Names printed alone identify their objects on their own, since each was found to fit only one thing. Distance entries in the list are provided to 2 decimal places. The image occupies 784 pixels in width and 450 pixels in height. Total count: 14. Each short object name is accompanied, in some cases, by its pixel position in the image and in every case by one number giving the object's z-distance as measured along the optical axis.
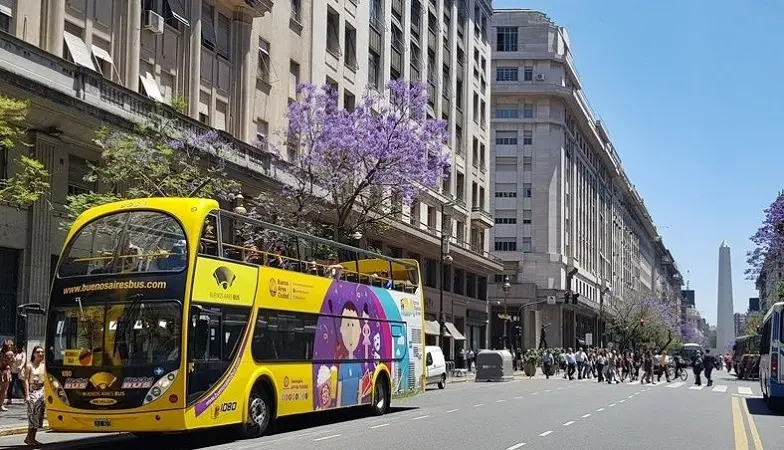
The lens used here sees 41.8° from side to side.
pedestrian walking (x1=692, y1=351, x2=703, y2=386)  46.41
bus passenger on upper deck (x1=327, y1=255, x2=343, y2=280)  21.19
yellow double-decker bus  15.41
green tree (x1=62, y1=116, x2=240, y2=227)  23.11
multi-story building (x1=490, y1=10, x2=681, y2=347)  94.81
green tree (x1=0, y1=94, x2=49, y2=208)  17.53
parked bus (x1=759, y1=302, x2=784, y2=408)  26.09
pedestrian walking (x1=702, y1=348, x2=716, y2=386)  47.59
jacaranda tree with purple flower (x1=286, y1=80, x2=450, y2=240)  31.33
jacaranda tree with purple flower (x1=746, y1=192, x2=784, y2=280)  47.25
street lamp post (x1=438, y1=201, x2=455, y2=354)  49.75
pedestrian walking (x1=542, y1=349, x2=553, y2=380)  58.87
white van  40.19
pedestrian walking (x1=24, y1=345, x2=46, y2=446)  16.27
